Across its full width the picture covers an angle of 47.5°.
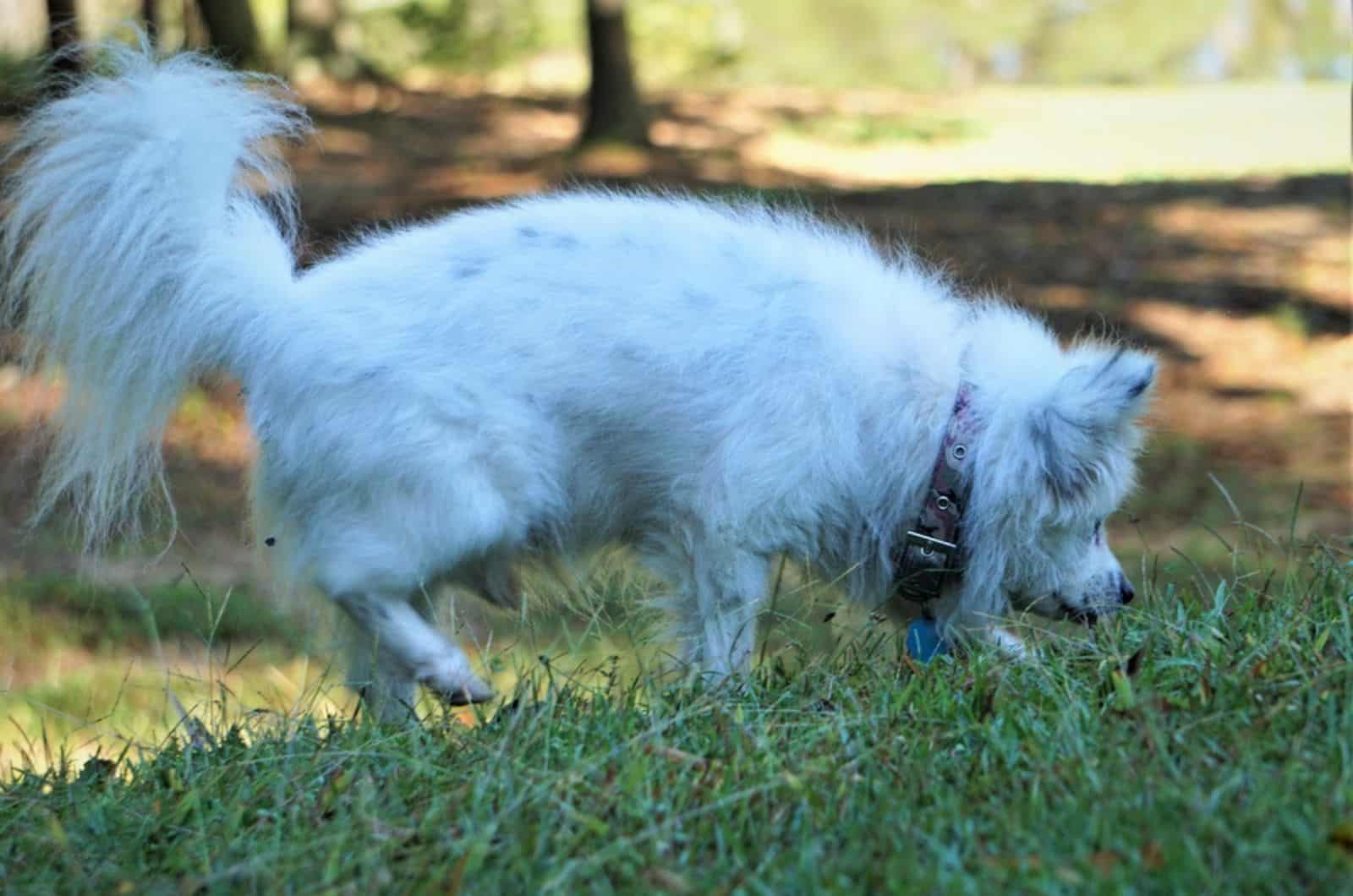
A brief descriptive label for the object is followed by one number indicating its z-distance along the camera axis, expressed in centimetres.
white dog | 414
